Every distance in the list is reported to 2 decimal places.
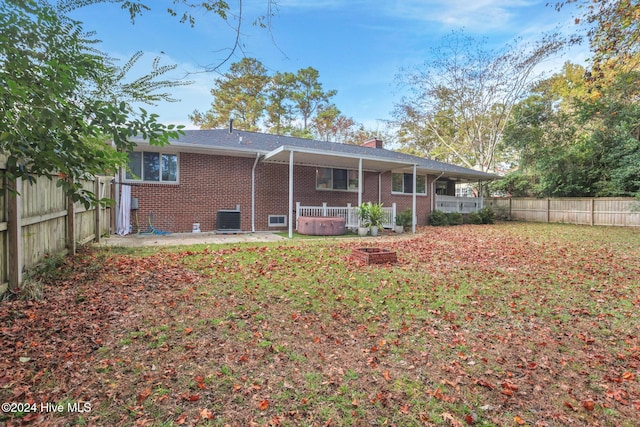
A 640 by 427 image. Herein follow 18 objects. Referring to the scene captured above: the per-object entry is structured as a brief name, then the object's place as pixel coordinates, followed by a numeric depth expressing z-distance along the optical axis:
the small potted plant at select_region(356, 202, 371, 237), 11.50
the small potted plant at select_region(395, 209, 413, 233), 12.95
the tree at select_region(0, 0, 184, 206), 2.48
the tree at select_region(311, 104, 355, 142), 28.36
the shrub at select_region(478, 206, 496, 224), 17.58
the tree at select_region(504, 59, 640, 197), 15.30
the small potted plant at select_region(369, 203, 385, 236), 11.46
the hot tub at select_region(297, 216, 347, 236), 11.34
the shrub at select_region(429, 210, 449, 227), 16.66
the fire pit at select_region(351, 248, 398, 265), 6.36
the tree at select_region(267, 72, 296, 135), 26.42
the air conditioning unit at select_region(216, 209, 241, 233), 11.31
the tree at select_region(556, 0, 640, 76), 5.85
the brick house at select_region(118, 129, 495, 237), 10.58
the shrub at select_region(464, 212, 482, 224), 17.44
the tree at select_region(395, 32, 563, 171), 20.50
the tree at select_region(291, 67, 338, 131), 27.34
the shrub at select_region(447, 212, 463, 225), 17.02
